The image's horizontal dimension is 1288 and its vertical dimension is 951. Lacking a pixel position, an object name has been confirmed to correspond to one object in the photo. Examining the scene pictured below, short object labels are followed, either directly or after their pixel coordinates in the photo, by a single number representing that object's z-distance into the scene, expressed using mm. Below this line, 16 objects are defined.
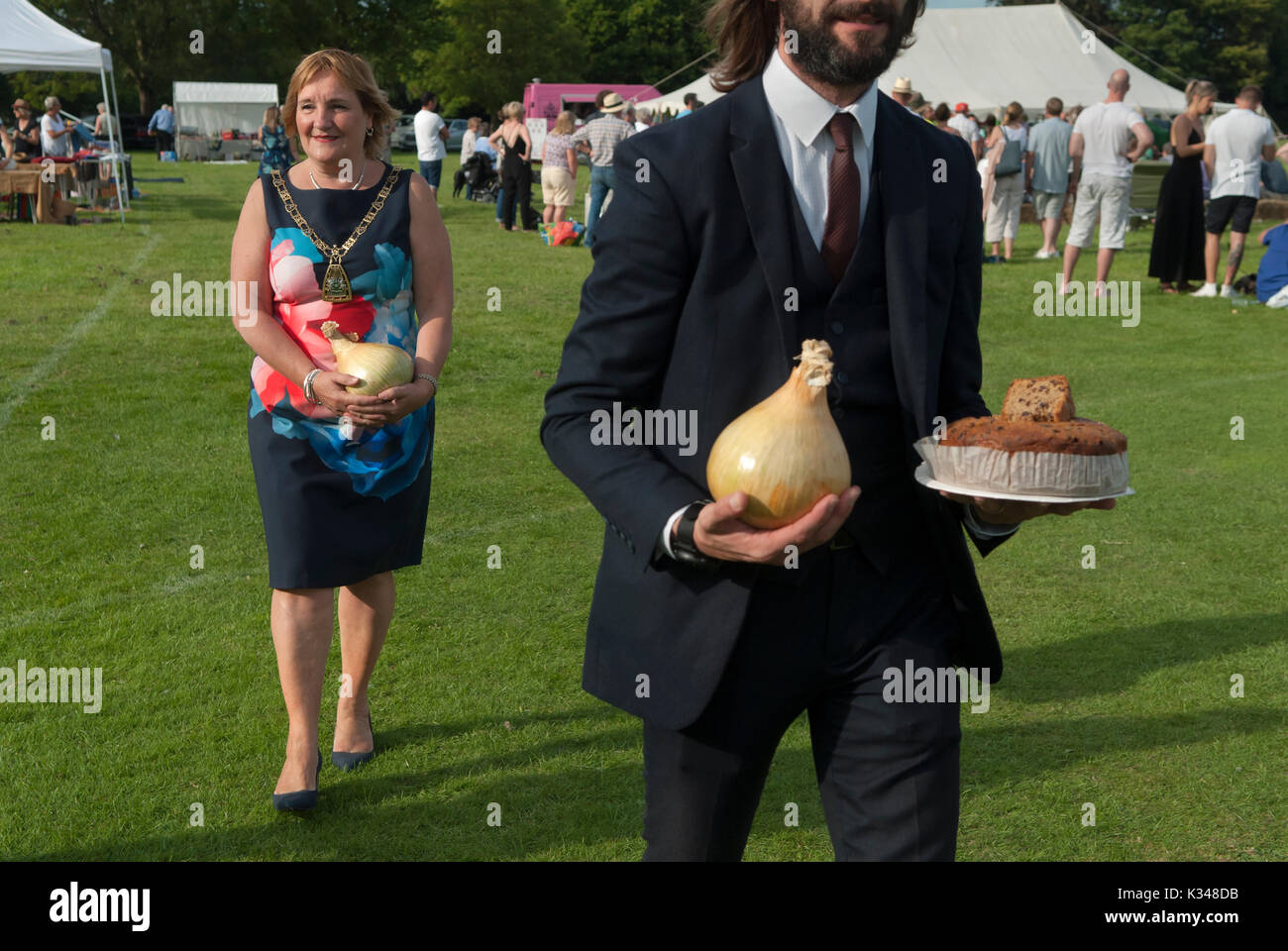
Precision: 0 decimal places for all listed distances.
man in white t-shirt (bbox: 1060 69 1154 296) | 16500
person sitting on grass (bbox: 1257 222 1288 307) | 16531
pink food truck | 60781
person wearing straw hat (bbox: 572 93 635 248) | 20516
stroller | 30031
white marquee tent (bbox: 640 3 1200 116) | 37750
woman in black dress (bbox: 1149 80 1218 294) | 17781
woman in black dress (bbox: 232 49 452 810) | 4459
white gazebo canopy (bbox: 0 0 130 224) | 21156
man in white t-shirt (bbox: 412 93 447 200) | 24438
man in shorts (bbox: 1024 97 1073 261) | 20109
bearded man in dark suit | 2359
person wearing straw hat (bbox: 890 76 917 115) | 17781
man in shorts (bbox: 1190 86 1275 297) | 16234
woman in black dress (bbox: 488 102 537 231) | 23234
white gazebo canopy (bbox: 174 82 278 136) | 62656
